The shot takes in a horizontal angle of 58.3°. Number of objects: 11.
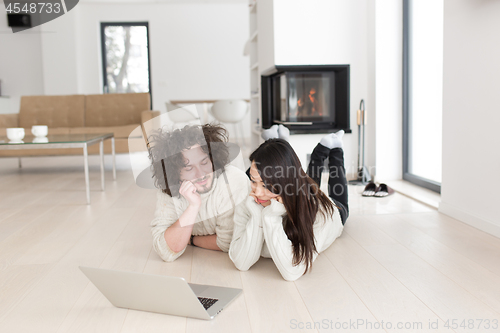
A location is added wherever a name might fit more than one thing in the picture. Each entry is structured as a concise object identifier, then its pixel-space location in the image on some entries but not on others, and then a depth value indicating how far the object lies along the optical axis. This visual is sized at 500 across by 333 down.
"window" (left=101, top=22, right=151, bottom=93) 7.61
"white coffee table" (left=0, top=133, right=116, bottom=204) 2.85
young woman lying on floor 1.50
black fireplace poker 3.45
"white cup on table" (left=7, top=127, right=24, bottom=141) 3.08
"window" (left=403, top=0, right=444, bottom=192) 3.00
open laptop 1.19
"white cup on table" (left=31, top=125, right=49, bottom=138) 3.42
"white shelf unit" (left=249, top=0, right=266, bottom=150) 4.71
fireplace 3.57
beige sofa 4.94
